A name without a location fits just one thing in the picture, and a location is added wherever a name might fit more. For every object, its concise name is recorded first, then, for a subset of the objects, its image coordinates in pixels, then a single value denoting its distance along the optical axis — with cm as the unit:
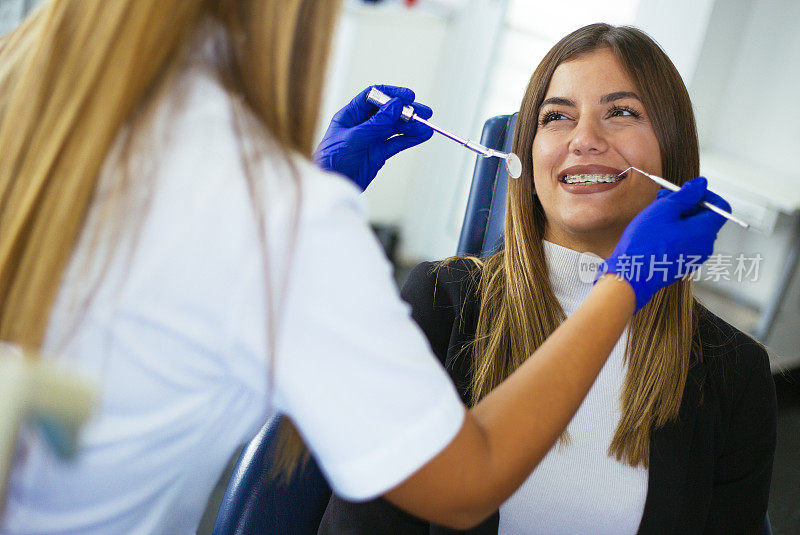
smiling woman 116
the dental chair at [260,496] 107
